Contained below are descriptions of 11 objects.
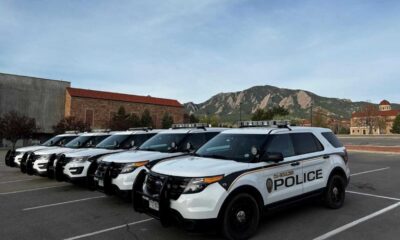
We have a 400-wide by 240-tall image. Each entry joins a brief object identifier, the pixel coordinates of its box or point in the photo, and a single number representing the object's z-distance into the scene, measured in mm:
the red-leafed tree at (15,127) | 34062
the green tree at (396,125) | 103225
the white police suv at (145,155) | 6770
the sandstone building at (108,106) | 62950
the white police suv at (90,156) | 8578
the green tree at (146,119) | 68188
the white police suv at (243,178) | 4500
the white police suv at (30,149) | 12609
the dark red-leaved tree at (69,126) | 41594
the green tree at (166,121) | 74000
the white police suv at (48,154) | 10340
